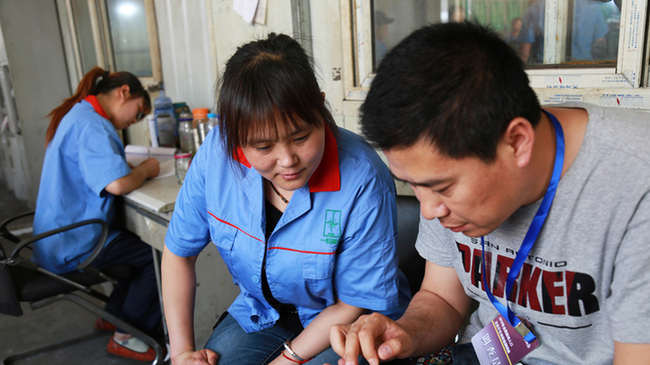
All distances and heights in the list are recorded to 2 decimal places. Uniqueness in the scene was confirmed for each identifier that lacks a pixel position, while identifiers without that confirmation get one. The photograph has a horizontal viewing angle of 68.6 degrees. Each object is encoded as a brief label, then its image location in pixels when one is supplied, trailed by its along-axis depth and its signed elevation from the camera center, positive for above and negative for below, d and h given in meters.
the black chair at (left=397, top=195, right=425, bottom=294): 1.35 -0.51
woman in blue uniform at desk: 2.02 -0.48
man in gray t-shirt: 0.64 -0.19
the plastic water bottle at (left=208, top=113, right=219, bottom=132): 2.44 -0.27
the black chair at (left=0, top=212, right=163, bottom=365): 1.76 -0.81
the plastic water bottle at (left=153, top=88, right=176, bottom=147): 2.76 -0.31
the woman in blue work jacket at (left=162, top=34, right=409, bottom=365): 1.01 -0.38
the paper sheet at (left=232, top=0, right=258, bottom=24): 2.18 +0.25
